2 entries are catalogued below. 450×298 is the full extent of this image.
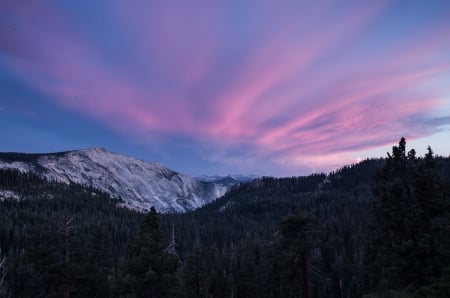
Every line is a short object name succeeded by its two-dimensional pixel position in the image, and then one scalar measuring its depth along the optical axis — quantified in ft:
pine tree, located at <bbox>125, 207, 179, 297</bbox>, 86.79
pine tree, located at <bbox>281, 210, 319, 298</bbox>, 88.89
